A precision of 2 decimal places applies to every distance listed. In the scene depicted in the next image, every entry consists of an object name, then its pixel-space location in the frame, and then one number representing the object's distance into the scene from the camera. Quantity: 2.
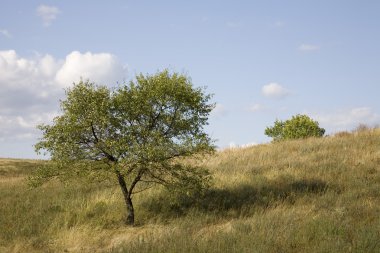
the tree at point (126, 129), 16.11
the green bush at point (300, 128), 54.66
